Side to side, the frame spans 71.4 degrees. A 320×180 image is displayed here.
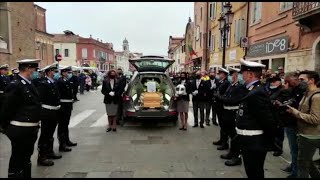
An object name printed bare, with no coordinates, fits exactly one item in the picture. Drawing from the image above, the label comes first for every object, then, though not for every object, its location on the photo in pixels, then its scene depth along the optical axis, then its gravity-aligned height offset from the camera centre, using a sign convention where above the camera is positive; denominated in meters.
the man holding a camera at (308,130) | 3.12 -0.80
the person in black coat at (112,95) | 6.51 -0.64
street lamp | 9.54 +2.48
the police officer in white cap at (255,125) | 2.74 -0.64
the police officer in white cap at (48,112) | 4.30 -0.78
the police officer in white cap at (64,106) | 4.97 -0.75
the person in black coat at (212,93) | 6.97 -0.59
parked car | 6.94 -0.63
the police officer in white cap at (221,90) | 5.32 -0.41
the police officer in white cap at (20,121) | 3.19 -0.70
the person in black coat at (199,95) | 6.87 -0.65
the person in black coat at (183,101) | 6.79 -0.84
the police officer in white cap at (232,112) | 4.33 -0.82
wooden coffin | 7.04 -0.88
